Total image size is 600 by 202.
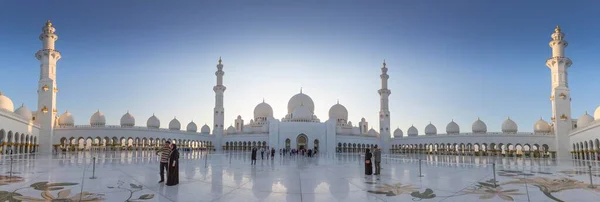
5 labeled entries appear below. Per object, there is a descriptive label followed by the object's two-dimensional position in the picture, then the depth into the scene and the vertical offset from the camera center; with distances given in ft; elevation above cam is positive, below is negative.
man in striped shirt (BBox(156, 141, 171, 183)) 34.45 -2.03
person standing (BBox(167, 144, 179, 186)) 32.37 -2.80
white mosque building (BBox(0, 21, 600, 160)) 133.80 +0.85
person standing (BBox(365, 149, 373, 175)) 44.06 -3.28
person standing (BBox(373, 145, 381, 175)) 44.57 -2.90
